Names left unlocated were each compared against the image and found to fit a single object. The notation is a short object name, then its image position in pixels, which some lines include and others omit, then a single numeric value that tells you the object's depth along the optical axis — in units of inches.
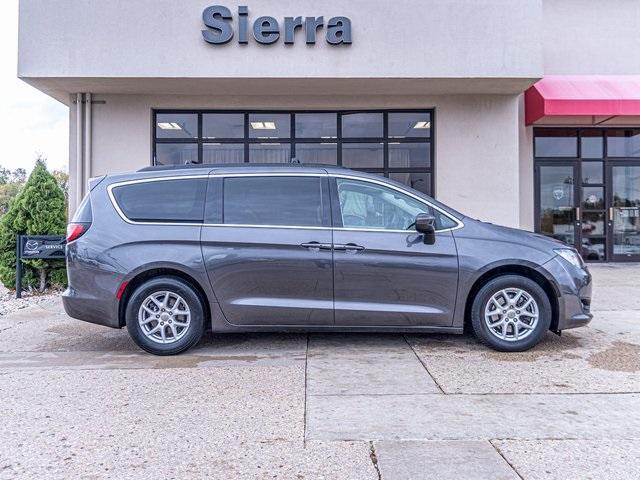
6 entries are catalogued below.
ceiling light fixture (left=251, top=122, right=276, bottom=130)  427.8
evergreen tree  344.2
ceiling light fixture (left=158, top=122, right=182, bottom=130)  423.5
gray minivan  193.2
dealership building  360.5
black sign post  326.0
